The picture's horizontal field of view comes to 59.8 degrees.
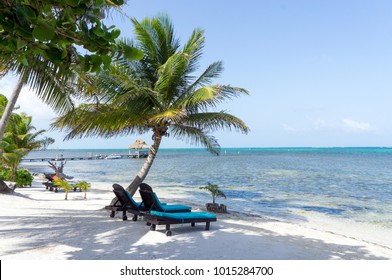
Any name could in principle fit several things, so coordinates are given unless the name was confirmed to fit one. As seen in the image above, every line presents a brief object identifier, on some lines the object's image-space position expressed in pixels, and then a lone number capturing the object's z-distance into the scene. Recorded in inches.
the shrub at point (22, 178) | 710.5
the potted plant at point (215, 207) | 440.1
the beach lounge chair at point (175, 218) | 275.1
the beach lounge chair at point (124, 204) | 333.7
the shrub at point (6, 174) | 671.5
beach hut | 1534.1
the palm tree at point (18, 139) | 634.2
